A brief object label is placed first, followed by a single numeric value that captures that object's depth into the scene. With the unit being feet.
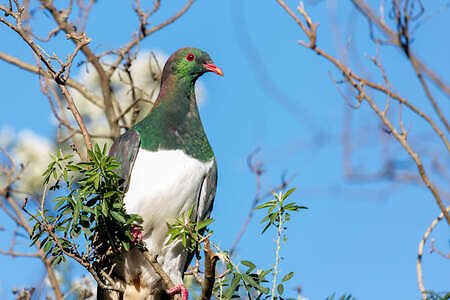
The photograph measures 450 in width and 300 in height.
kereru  26.86
